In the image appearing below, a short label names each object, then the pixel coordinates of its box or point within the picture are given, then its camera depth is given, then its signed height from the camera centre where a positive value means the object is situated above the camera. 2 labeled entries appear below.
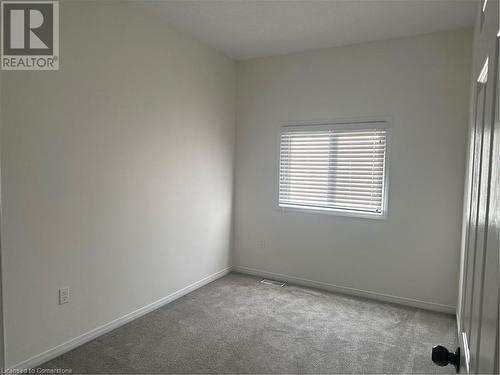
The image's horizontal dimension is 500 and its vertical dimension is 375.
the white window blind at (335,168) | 3.72 +0.05
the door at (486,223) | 0.48 -0.08
